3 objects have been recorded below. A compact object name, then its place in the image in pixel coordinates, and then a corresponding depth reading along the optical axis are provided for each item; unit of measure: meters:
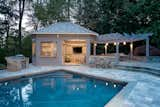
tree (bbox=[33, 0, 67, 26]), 14.08
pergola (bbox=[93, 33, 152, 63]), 8.77
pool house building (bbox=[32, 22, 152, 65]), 9.07
